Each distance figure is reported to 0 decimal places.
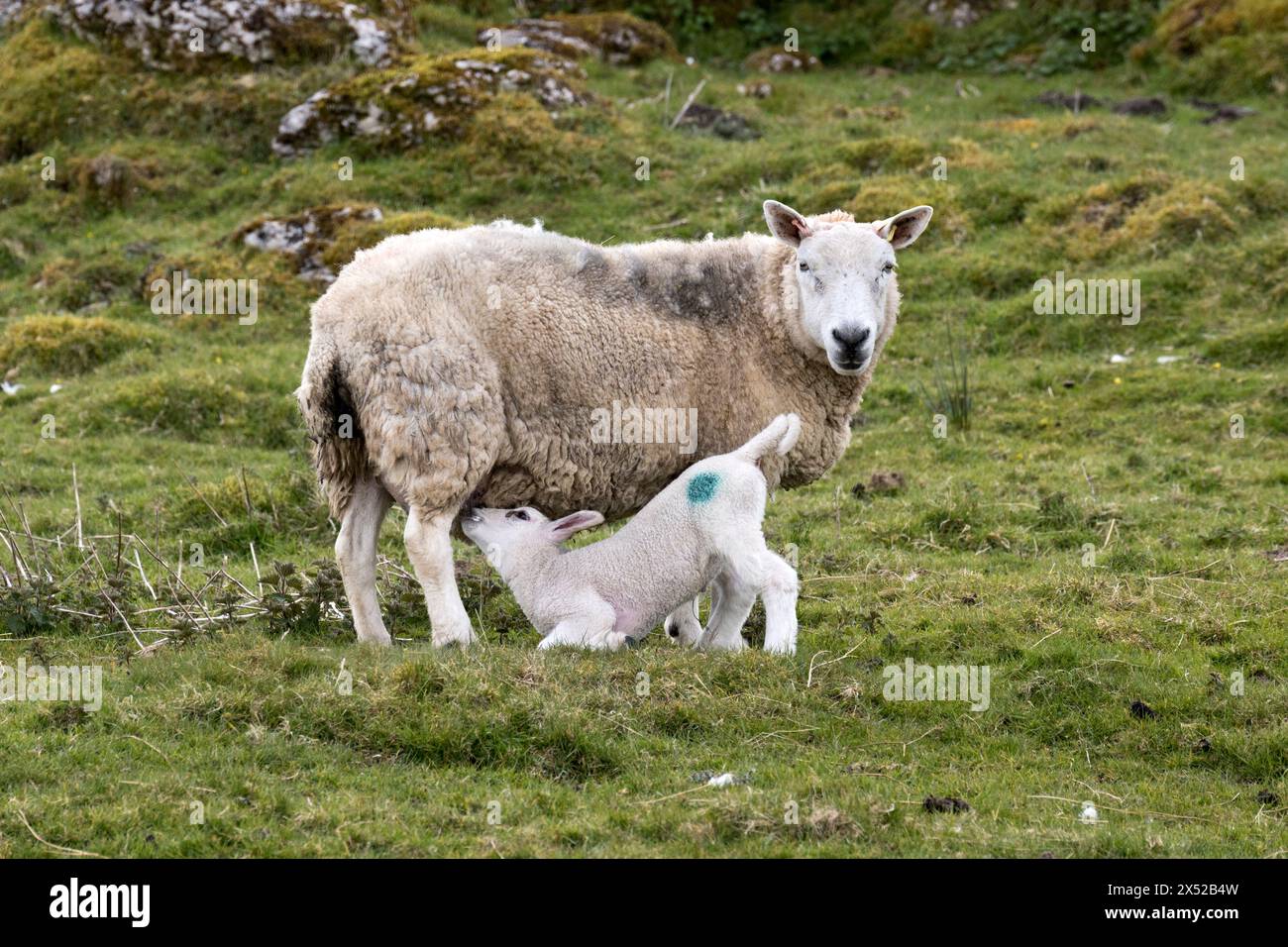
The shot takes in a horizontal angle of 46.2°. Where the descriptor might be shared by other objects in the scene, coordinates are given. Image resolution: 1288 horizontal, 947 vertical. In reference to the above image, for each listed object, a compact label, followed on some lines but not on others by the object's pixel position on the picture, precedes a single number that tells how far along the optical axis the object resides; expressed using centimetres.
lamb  743
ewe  752
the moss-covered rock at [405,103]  1850
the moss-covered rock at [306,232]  1598
